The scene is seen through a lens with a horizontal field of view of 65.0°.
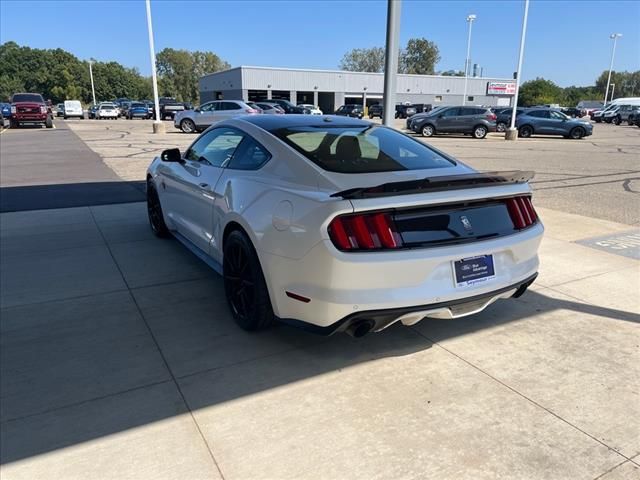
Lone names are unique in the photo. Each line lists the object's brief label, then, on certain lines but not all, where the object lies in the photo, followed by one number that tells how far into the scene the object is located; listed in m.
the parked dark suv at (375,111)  51.83
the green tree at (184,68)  134.50
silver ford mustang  2.90
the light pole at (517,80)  25.09
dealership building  65.69
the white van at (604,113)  50.28
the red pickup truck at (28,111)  30.70
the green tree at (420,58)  134.50
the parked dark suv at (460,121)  27.86
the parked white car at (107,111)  49.34
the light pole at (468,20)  61.39
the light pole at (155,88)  25.73
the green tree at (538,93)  84.31
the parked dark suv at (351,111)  45.18
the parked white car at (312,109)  36.80
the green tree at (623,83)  130.88
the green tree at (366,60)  119.81
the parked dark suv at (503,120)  31.92
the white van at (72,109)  49.38
